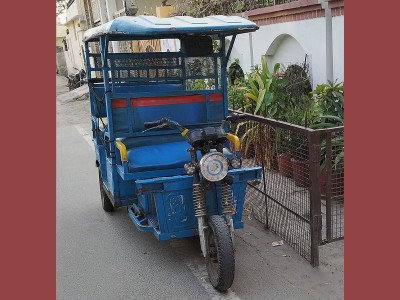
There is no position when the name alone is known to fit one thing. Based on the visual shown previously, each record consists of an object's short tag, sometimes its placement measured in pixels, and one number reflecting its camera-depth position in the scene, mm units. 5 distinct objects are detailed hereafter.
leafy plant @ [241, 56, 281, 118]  6457
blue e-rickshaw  3656
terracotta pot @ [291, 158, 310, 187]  4039
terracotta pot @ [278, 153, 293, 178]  4334
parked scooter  22984
